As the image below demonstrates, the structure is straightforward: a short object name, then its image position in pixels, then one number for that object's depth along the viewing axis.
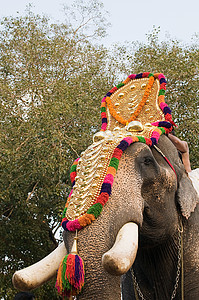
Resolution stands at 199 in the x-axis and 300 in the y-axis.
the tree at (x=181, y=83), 8.87
